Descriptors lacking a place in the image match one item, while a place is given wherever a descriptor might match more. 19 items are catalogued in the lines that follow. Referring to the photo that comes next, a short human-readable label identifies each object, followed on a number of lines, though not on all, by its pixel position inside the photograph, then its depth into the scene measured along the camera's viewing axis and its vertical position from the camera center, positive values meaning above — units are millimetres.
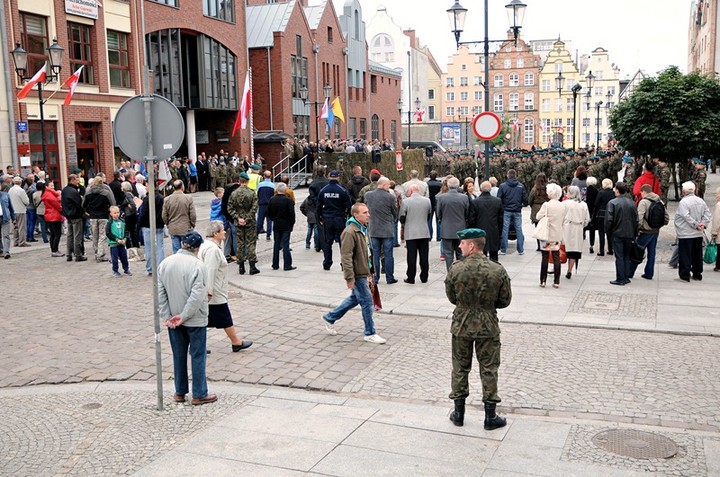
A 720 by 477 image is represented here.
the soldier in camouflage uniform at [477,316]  6281 -1408
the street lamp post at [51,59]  21594 +2809
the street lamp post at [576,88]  33147 +2430
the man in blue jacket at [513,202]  15938 -1188
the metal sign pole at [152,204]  6945 -468
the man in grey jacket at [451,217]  13109 -1218
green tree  19844 +620
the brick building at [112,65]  27266 +3936
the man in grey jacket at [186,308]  6859 -1393
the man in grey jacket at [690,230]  12578 -1482
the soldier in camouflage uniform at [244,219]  13898 -1229
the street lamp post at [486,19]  17188 +2943
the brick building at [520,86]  98875 +7737
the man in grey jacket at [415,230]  12891 -1392
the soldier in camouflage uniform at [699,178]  22955 -1142
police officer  14406 -1147
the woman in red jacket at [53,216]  17297 -1344
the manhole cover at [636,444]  5816 -2374
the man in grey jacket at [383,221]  12789 -1214
